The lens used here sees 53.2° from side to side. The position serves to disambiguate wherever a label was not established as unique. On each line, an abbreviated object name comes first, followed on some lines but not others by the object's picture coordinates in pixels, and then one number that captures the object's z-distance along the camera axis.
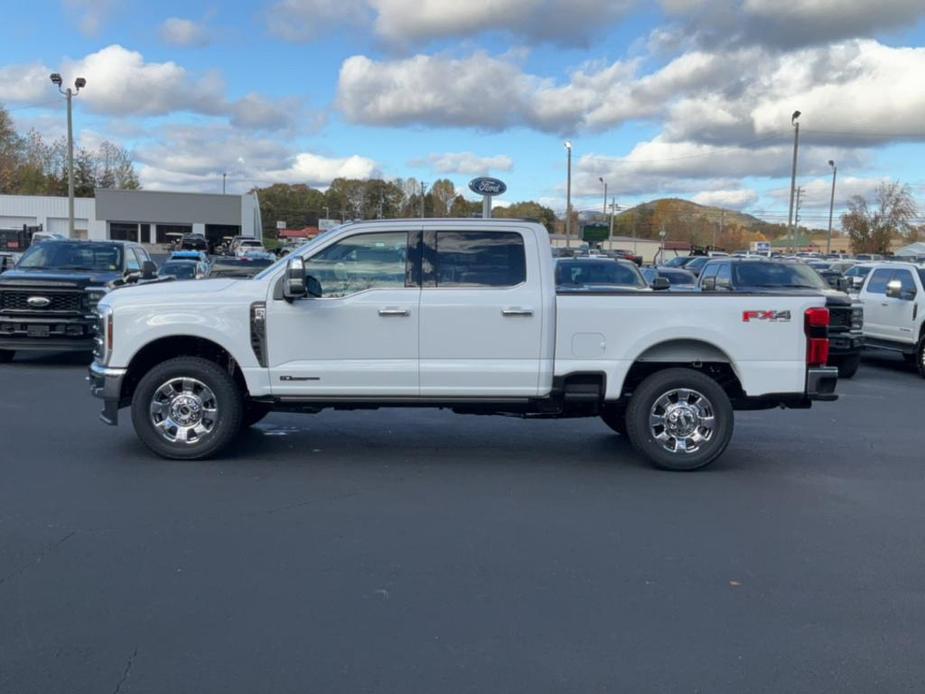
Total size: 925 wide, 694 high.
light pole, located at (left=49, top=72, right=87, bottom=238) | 35.78
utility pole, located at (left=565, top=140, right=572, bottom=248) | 50.81
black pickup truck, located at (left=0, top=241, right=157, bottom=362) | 13.94
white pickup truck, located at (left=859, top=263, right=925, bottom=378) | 15.59
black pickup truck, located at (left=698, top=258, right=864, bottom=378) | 13.93
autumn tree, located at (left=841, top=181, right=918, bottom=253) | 82.31
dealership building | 76.81
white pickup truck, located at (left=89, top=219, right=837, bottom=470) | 7.80
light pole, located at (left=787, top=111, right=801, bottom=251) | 42.19
